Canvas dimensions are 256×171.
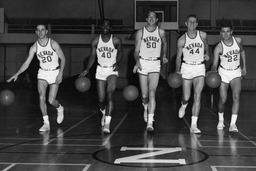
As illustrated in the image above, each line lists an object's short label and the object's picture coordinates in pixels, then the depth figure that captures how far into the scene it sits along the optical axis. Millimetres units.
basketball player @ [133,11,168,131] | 7094
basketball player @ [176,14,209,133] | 7027
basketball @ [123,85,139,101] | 7930
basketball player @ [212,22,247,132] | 7074
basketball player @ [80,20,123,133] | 7152
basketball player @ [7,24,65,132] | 7062
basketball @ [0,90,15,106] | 7195
